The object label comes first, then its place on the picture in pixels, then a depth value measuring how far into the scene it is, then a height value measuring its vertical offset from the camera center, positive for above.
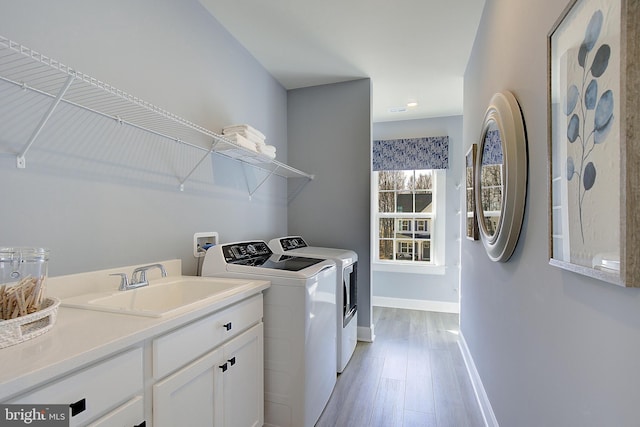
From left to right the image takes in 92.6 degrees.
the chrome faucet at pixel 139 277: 1.40 -0.29
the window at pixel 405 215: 4.36 +0.03
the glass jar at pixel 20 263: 0.95 -0.15
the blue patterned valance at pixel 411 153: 4.11 +0.88
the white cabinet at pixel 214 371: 1.03 -0.62
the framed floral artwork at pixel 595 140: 0.58 +0.18
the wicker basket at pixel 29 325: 0.76 -0.29
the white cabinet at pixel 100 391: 0.70 -0.45
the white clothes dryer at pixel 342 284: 2.41 -0.57
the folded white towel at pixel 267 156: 2.23 +0.46
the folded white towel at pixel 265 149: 2.22 +0.51
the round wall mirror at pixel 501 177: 1.26 +0.19
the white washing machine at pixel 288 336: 1.68 -0.67
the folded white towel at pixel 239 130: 2.08 +0.60
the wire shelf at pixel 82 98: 1.06 +0.49
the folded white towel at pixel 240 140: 1.98 +0.50
